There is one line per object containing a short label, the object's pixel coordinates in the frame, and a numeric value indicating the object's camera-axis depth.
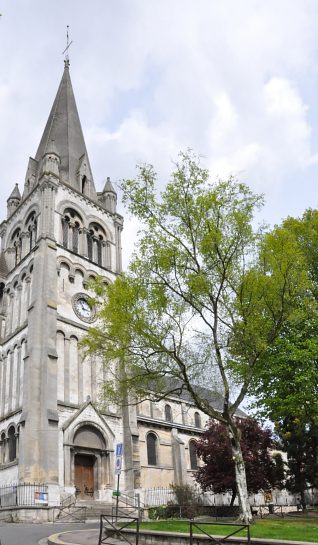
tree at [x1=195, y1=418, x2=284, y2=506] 28.00
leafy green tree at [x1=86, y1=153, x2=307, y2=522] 17.92
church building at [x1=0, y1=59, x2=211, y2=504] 27.05
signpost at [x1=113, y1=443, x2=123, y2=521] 16.00
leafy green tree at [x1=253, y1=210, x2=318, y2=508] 18.38
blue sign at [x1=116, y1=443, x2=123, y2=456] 16.56
